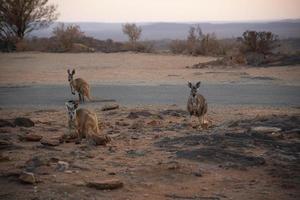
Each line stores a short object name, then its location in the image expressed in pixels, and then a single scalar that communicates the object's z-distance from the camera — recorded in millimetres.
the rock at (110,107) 18109
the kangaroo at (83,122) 12914
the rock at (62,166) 10086
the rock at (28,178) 9125
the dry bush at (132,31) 60875
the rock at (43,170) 9820
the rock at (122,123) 15291
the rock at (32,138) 13047
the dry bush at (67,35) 50269
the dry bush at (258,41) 37406
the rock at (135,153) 11508
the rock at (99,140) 12445
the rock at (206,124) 14573
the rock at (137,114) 16484
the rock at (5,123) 14906
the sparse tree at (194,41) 46069
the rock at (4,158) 10945
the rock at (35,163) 10128
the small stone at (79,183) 9148
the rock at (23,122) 15070
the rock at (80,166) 10273
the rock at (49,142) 12484
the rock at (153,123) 15227
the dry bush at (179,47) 48312
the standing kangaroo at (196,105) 14820
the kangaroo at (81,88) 20484
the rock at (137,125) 14773
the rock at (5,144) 12312
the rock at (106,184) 8961
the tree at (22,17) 53125
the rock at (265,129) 13147
